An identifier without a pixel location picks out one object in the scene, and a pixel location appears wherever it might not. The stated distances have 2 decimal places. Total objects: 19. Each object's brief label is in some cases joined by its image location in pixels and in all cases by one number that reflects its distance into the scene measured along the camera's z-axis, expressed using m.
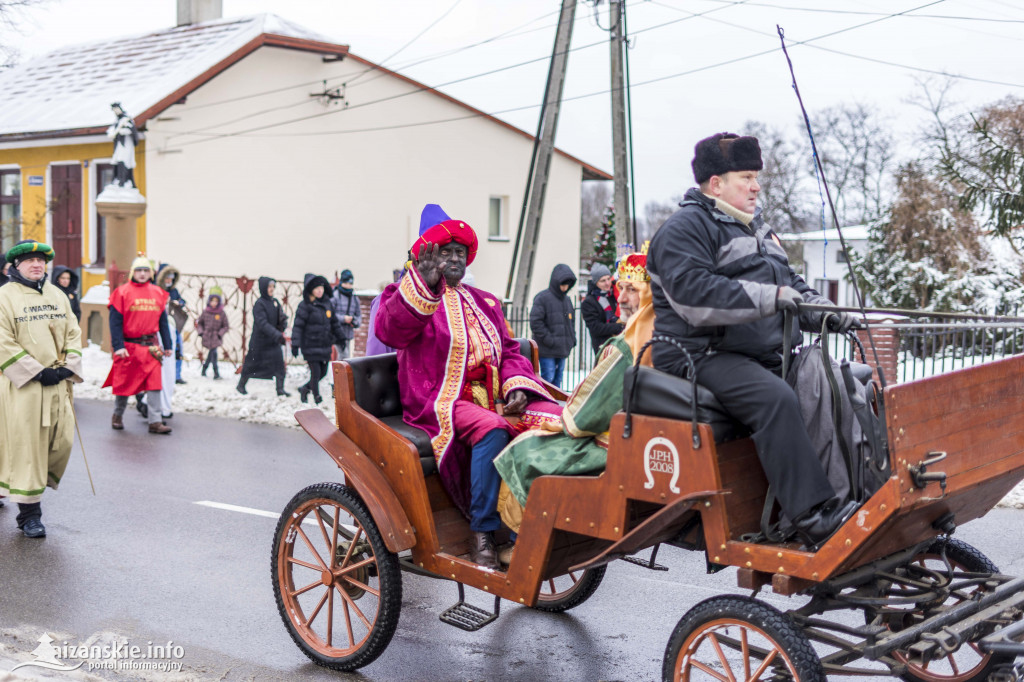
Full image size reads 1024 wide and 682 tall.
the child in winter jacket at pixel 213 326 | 16.38
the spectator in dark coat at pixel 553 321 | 13.03
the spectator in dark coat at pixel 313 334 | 13.80
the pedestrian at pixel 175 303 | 13.89
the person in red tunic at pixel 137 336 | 11.12
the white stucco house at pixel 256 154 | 22.80
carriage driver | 3.42
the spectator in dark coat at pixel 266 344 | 14.15
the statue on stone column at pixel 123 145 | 19.97
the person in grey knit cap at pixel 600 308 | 11.96
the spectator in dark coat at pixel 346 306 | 15.31
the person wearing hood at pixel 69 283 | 13.48
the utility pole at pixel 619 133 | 15.83
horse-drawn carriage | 3.28
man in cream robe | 6.96
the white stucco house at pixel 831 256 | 37.44
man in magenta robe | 4.58
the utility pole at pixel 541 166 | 17.47
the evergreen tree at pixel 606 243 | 35.22
